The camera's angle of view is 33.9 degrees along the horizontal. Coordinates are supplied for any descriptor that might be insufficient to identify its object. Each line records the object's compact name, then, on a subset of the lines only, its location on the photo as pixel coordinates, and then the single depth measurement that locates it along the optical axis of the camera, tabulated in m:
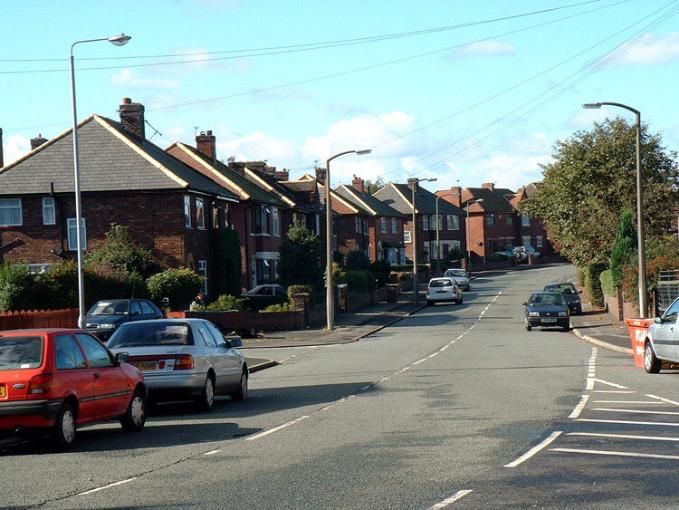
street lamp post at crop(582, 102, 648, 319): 33.25
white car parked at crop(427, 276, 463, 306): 67.44
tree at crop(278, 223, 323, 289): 59.00
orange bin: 24.32
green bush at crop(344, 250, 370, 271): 78.94
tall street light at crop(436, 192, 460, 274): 131.65
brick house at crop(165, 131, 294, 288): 61.66
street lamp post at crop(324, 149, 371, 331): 45.31
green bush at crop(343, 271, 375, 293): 65.69
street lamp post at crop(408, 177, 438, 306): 62.86
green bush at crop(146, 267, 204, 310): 44.53
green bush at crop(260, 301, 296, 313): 47.28
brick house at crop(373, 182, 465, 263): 118.06
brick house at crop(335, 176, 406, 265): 104.56
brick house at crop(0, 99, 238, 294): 49.84
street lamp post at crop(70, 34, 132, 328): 26.76
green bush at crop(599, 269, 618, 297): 50.12
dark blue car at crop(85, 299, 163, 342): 33.53
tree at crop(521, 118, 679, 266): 57.34
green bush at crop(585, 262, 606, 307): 58.59
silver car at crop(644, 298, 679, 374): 21.80
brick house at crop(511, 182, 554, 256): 133.38
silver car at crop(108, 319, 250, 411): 17.39
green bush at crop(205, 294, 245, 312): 44.59
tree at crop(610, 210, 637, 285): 47.59
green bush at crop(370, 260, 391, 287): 78.75
